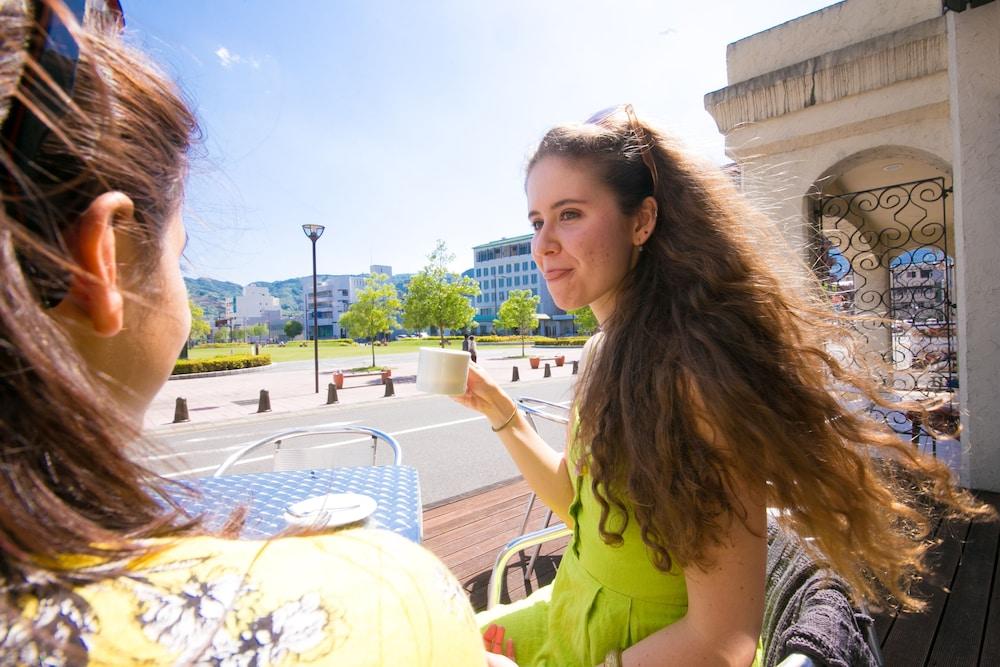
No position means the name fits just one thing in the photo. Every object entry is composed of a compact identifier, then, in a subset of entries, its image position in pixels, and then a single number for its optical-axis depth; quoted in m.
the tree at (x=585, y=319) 37.56
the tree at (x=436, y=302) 29.78
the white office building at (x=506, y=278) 85.89
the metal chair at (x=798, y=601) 0.88
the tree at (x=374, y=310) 26.72
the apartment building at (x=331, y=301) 125.50
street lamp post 16.88
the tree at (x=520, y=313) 40.72
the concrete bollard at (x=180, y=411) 10.83
